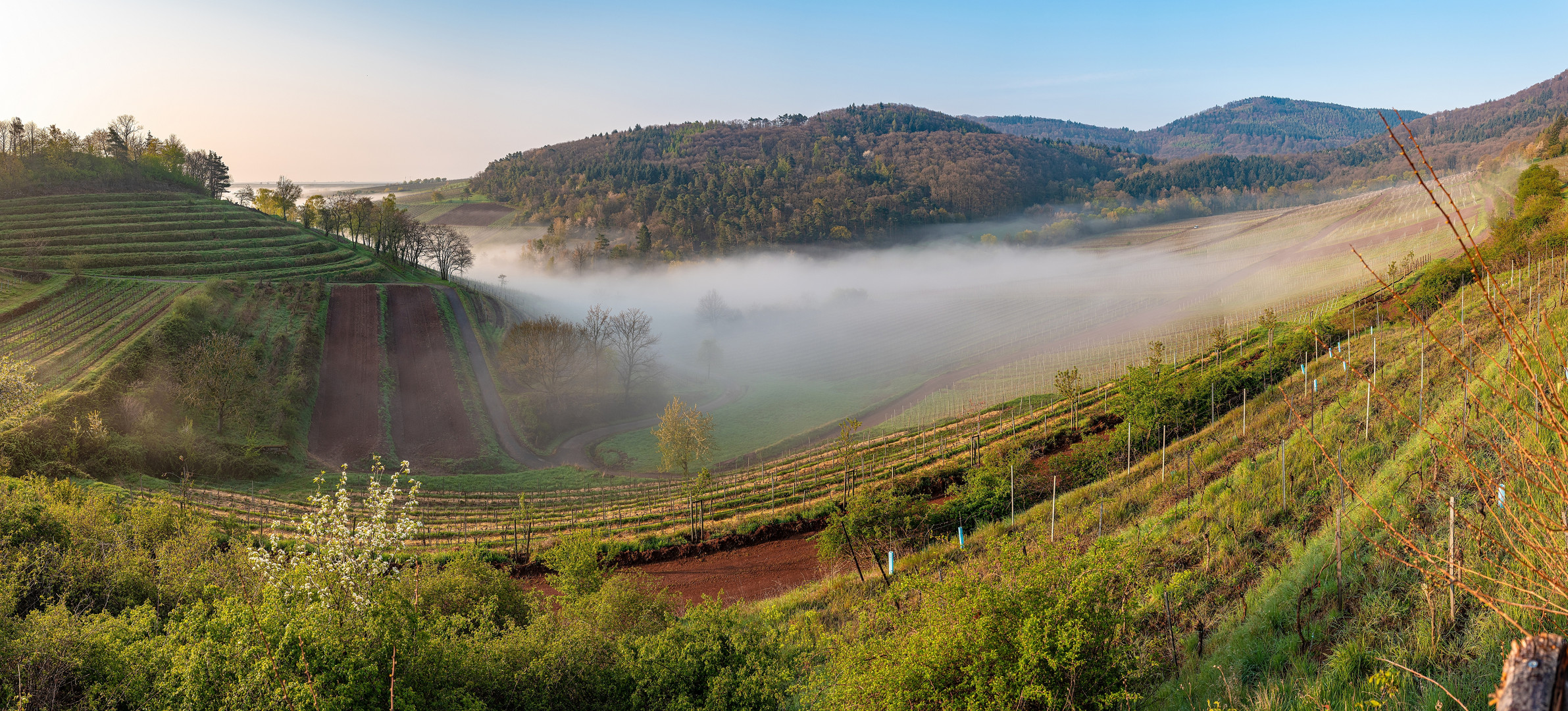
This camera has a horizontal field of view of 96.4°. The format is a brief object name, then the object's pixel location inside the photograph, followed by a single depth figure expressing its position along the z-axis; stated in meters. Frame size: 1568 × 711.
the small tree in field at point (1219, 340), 40.14
